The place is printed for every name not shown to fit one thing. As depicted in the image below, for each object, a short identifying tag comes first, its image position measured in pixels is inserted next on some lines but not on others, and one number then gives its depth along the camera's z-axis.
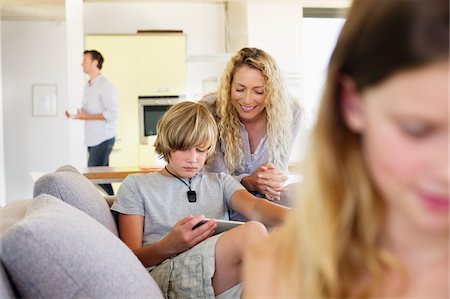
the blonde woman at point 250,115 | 2.20
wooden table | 3.10
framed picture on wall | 6.82
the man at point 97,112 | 4.91
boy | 1.48
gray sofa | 0.95
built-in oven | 5.89
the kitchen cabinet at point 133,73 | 5.90
